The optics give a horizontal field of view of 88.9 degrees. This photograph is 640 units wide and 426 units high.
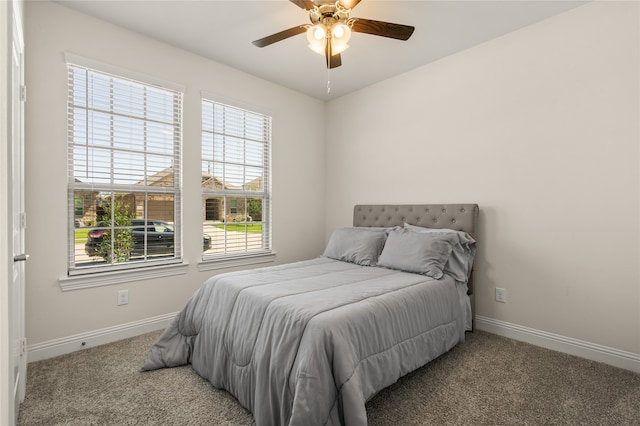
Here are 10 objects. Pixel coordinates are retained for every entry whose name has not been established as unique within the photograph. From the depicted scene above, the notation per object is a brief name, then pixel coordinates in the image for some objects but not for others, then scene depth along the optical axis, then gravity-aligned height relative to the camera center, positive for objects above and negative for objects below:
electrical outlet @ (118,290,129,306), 2.88 -0.77
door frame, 1.21 -0.01
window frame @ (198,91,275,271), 3.47 +0.16
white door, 1.85 -0.03
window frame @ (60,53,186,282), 2.65 +0.18
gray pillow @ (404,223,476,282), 2.76 -0.40
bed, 1.56 -0.68
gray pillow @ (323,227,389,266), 3.12 -0.34
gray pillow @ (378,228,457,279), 2.67 -0.36
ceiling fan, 2.06 +1.25
